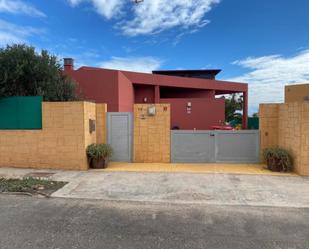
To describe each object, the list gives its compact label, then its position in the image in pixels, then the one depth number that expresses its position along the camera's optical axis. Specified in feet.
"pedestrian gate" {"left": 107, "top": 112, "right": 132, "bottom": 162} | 31.01
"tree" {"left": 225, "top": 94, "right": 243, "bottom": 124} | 111.24
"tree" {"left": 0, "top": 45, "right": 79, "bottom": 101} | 31.17
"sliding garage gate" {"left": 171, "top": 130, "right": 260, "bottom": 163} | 30.04
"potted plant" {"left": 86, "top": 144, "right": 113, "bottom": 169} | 27.40
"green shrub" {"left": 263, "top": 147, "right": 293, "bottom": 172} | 25.84
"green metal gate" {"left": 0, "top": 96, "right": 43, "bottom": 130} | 27.94
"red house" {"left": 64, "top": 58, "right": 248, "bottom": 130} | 50.47
